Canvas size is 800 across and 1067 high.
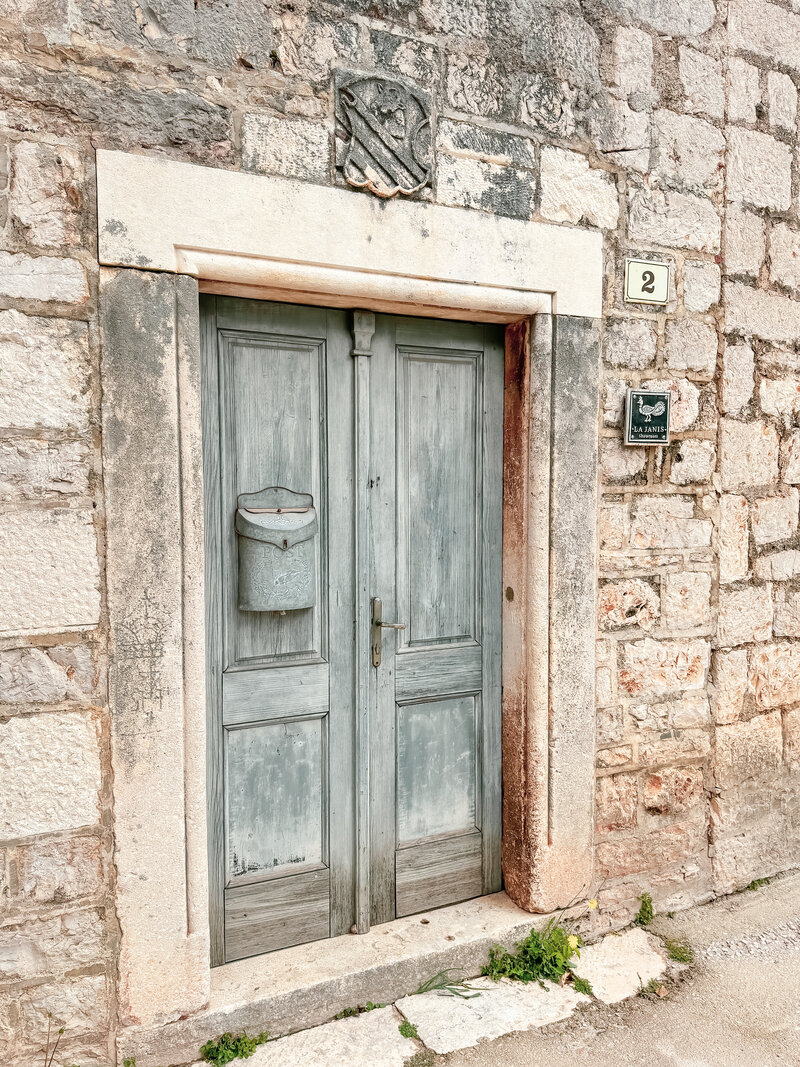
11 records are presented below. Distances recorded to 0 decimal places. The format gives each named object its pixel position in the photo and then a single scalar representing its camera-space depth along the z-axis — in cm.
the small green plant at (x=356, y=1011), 230
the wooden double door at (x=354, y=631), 231
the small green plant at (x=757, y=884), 305
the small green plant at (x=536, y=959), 251
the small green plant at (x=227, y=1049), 209
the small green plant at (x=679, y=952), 263
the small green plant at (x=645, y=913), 281
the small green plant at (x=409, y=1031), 222
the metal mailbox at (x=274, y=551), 226
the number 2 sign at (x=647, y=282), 267
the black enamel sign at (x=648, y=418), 267
